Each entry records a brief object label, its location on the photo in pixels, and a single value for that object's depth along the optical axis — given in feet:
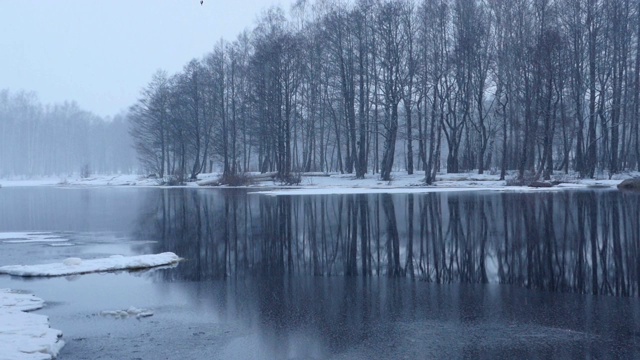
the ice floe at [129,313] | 31.63
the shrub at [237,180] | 197.06
